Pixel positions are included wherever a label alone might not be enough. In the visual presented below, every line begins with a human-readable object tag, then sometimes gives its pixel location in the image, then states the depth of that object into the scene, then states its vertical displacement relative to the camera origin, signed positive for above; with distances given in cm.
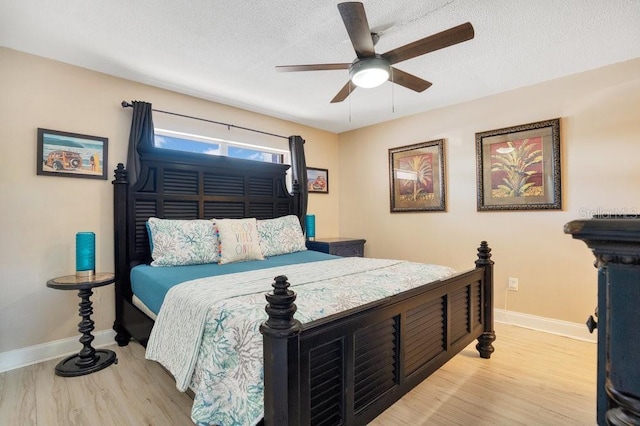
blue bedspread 219 -44
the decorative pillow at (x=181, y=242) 269 -24
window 336 +80
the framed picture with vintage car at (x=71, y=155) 260 +52
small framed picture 469 +51
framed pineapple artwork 309 +47
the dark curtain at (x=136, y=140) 295 +71
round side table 233 -96
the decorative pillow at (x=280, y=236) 334 -24
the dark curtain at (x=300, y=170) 420 +60
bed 120 -55
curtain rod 296 +105
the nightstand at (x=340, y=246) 404 -42
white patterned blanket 133 -52
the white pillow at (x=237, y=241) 289 -24
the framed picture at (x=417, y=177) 389 +46
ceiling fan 166 +98
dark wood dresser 42 -14
